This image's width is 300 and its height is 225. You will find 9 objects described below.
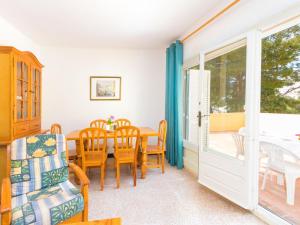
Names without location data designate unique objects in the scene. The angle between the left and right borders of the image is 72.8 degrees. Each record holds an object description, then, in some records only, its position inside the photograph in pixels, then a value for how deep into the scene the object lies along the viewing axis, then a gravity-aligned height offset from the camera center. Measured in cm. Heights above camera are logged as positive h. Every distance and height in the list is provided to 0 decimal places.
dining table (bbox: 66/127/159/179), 317 -54
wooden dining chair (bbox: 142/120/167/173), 331 -64
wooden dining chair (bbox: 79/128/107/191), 274 -68
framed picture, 443 +46
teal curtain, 368 +12
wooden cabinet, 233 +18
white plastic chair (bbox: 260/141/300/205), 226 -66
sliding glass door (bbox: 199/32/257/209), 211 -11
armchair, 150 -70
